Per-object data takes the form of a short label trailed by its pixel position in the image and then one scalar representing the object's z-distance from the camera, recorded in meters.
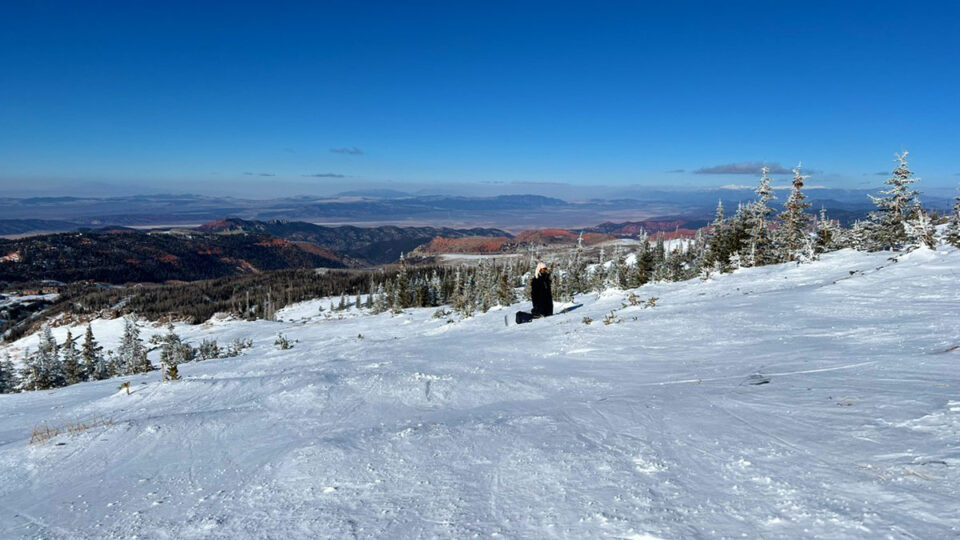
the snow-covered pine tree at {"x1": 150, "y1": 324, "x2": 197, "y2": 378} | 55.22
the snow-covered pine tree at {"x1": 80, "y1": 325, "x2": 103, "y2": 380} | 57.89
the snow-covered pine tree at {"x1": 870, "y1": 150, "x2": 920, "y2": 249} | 27.73
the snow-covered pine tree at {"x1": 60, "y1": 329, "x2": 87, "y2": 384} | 50.75
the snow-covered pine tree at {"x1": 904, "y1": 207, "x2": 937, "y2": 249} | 19.50
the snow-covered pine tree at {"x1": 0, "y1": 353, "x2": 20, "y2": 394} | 51.40
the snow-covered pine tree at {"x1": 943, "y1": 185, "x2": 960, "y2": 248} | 21.53
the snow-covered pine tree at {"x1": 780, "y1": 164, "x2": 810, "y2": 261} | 36.19
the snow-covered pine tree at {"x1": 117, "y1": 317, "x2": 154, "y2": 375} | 56.84
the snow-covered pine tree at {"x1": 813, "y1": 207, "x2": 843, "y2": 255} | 39.84
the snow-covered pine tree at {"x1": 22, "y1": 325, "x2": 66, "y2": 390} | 48.56
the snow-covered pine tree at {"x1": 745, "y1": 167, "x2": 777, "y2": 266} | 38.62
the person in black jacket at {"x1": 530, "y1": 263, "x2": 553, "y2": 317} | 20.55
